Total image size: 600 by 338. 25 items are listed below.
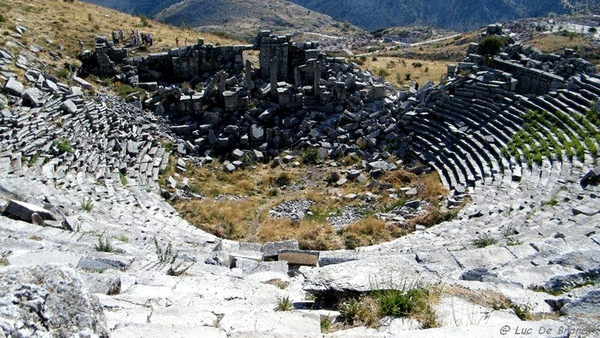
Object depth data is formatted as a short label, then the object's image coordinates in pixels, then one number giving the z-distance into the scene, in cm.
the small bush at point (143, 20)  3357
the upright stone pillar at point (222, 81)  2436
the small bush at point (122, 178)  1700
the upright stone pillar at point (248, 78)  2480
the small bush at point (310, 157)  2161
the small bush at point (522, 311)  566
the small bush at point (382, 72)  3266
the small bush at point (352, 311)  554
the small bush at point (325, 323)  537
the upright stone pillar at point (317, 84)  2516
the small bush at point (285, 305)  612
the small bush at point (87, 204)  1317
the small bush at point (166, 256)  884
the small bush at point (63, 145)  1683
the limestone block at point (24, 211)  1081
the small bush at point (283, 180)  1997
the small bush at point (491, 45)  2603
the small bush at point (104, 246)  913
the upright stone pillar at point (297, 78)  2572
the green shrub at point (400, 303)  546
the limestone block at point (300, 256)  1143
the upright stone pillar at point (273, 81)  2522
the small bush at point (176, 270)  809
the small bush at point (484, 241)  1132
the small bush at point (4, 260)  677
